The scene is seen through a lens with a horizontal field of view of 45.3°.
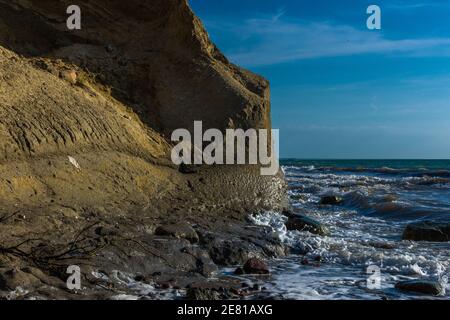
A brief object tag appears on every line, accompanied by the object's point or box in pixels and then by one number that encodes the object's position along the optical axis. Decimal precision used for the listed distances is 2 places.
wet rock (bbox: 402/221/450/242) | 9.17
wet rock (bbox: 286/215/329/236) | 8.84
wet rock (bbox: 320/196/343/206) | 15.57
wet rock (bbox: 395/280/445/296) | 5.64
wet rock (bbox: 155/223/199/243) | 6.68
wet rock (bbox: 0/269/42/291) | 4.50
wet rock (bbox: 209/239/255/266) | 6.64
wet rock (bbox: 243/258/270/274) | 6.23
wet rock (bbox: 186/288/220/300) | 4.99
